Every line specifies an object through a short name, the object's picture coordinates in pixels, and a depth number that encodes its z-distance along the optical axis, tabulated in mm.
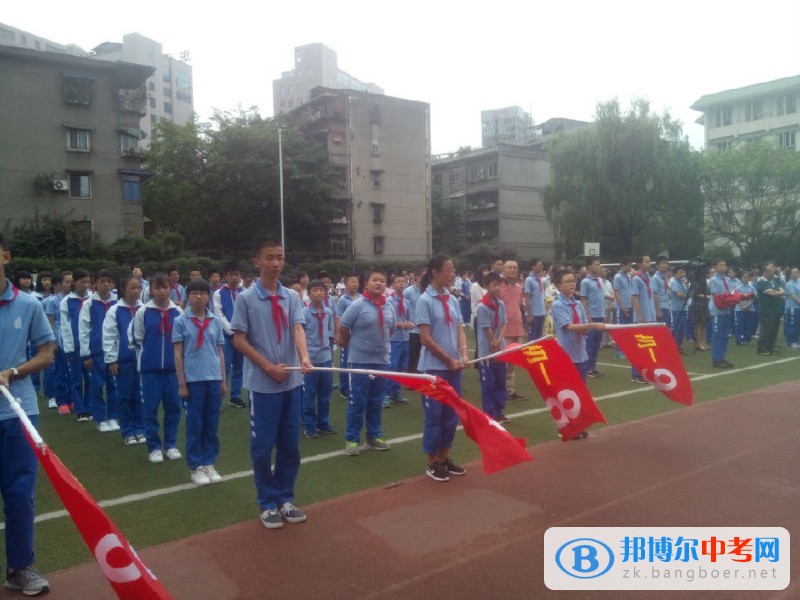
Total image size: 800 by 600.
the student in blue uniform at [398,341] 9508
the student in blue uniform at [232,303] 9680
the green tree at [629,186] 37094
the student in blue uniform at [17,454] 3814
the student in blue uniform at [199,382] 5988
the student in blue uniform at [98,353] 8016
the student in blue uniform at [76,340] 8695
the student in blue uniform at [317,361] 7793
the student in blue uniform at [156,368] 6637
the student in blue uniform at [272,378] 4816
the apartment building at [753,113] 51062
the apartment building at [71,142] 31922
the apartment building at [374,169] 44906
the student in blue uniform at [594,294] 10953
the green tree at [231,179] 38844
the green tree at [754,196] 36312
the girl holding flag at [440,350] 5871
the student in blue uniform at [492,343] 7958
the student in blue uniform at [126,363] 7176
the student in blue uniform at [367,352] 6945
